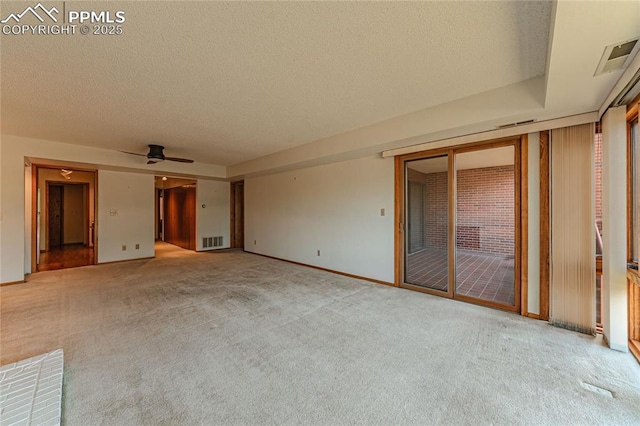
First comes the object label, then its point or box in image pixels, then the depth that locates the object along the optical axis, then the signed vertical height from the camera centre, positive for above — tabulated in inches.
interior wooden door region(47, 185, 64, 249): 339.9 +0.9
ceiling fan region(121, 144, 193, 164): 191.1 +46.1
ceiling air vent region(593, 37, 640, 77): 62.0 +40.9
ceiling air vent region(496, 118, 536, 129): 111.6 +40.3
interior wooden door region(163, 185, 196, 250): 316.8 -2.6
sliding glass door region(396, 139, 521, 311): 142.0 -7.9
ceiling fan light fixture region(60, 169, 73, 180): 304.0 +49.0
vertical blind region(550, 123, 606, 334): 101.8 -6.7
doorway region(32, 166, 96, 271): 291.3 -2.0
